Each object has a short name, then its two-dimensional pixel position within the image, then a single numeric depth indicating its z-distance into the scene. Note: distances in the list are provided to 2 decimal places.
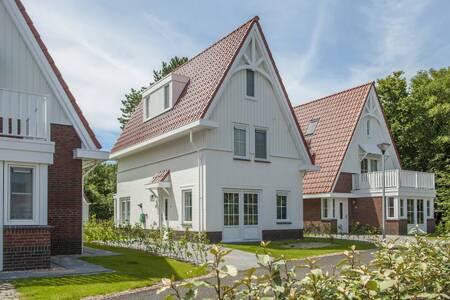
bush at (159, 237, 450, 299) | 3.24
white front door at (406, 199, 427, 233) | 29.02
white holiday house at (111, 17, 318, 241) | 21.23
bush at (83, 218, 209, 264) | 15.66
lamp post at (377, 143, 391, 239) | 20.95
